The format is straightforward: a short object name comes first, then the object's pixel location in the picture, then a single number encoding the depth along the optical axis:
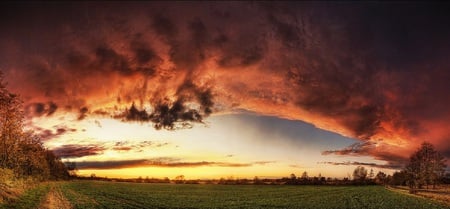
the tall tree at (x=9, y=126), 57.26
